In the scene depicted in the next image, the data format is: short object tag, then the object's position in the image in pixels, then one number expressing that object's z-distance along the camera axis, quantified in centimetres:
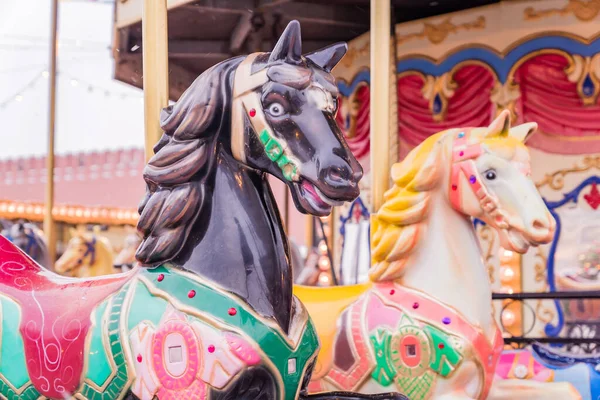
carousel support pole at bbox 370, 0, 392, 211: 325
